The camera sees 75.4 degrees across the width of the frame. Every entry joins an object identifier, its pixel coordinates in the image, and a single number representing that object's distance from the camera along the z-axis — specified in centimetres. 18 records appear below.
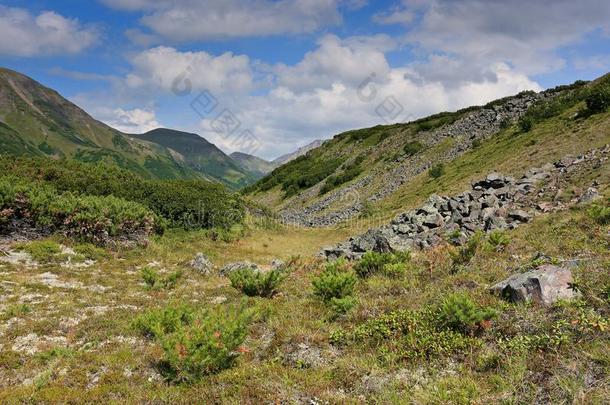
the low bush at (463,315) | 777
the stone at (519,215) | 1846
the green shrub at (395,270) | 1311
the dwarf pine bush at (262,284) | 1447
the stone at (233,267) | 1985
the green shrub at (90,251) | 2106
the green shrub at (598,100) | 3384
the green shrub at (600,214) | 1341
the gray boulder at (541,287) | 834
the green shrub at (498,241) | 1370
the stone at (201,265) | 2062
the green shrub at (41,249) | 1945
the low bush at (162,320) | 1049
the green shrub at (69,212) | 2183
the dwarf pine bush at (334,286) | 1164
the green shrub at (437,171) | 4367
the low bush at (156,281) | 1667
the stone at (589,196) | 1730
